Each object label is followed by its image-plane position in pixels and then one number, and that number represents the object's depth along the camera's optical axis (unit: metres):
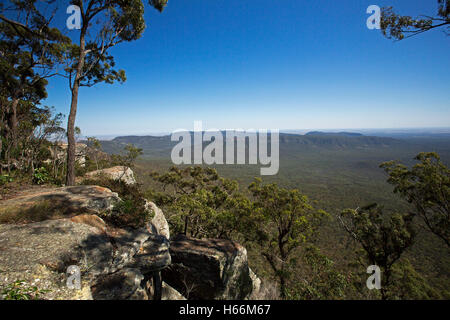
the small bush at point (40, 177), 10.13
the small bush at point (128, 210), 7.50
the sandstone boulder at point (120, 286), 5.00
